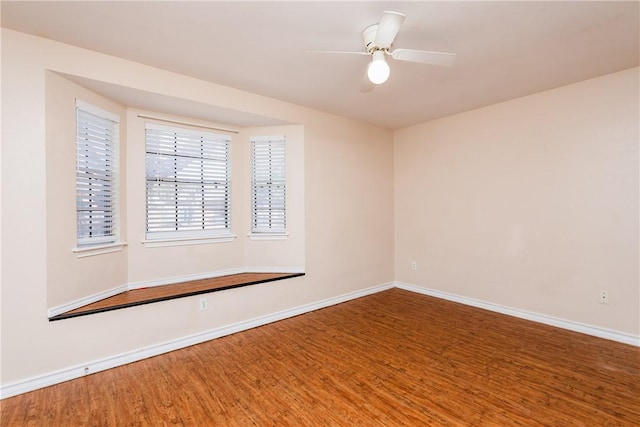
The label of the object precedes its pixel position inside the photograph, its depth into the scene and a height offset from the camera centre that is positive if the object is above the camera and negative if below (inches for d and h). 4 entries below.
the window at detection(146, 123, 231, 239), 132.8 +16.3
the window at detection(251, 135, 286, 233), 156.6 +16.7
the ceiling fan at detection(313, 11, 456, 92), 75.7 +44.2
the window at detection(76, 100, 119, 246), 104.7 +16.5
